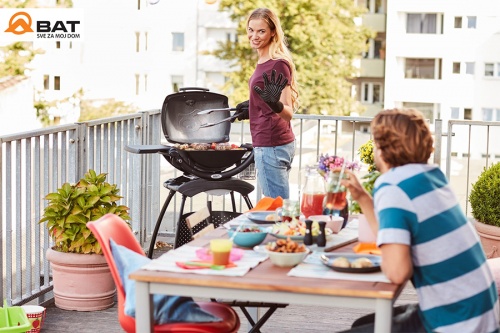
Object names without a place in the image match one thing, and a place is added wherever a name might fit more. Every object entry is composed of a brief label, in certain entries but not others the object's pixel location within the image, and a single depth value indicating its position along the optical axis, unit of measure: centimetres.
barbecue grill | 563
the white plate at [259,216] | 366
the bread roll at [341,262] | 289
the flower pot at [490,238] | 585
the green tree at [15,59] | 4528
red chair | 315
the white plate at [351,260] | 286
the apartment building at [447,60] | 5866
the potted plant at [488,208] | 588
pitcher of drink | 362
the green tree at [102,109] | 5872
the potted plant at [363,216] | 326
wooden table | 269
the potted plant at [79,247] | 505
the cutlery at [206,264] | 289
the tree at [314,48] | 5212
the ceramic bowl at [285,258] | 293
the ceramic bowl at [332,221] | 353
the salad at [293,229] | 335
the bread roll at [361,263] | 288
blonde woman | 507
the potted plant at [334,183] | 318
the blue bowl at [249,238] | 323
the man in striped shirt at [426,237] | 274
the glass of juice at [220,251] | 290
